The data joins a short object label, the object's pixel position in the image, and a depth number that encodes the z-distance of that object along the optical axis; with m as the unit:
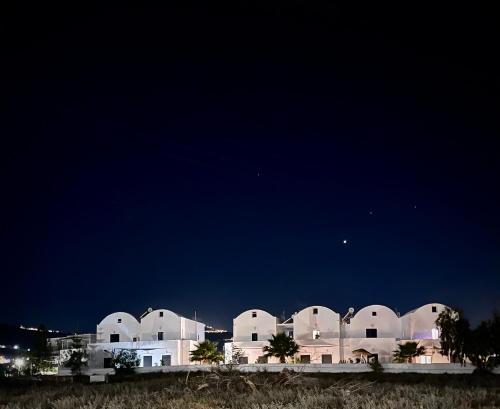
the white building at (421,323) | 48.91
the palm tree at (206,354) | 47.84
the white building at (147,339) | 51.62
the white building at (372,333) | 48.59
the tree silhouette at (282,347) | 46.38
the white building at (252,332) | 51.06
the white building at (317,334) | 49.03
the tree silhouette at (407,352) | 44.56
